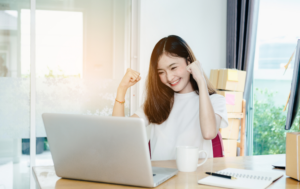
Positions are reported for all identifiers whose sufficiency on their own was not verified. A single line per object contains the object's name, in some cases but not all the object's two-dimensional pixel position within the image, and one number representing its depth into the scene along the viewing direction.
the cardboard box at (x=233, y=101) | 2.87
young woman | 1.59
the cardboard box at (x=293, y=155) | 0.92
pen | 0.89
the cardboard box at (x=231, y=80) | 2.81
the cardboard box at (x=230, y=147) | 2.95
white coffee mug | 1.00
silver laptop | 0.78
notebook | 0.83
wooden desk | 0.85
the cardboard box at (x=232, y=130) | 2.94
